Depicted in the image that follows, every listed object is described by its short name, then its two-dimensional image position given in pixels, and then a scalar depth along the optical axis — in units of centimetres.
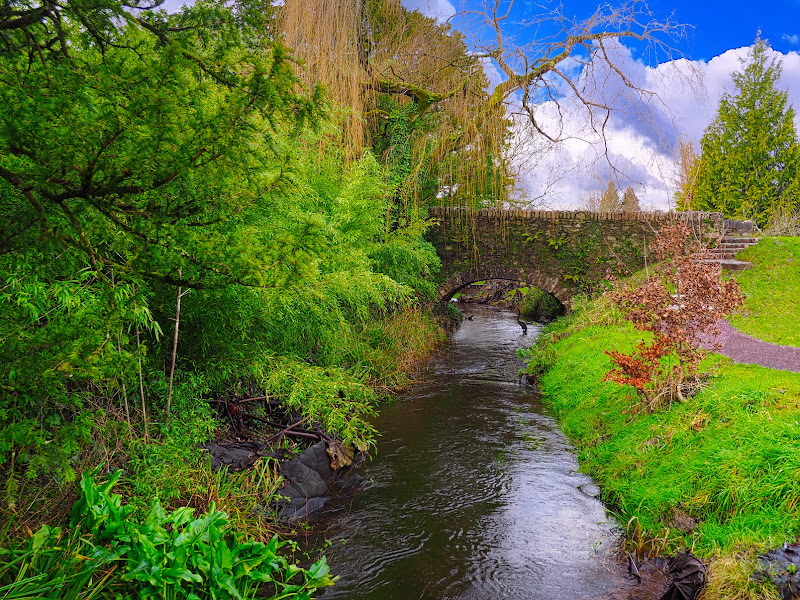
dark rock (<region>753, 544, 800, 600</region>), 363
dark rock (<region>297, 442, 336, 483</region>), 589
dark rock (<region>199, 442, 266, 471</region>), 516
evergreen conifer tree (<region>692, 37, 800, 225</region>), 2169
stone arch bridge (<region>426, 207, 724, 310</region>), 1462
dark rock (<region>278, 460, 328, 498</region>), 556
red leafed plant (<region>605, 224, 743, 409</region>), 618
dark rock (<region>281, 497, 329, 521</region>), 521
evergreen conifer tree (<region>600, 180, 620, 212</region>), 1829
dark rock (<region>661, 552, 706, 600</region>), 396
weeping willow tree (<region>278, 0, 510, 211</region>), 1034
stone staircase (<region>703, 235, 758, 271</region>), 1450
